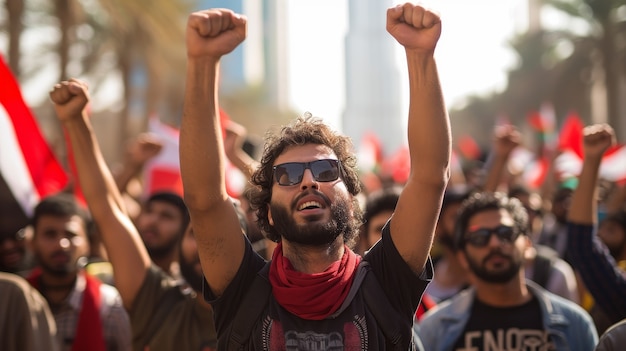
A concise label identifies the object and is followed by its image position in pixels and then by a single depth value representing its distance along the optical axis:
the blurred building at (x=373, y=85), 109.52
